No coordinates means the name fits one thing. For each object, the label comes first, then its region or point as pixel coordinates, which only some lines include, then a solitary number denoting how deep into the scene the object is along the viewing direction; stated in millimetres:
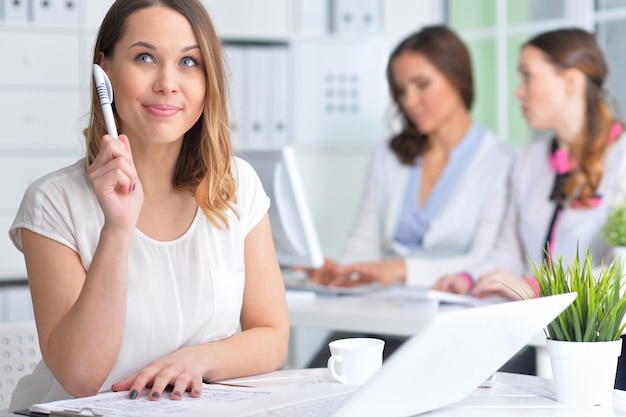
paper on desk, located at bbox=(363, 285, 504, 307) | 2389
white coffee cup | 1392
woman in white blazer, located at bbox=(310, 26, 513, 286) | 3109
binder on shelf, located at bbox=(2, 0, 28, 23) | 3344
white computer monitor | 2381
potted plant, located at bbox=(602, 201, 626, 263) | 2293
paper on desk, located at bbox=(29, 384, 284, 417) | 1209
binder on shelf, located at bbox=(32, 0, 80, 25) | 3377
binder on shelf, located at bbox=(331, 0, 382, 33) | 3891
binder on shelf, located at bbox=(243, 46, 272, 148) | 3652
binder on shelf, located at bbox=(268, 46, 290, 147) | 3705
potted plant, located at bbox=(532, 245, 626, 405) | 1298
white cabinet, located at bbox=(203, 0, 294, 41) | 3711
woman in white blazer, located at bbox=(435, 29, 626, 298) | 2748
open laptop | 1051
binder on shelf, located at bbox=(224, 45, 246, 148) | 3604
